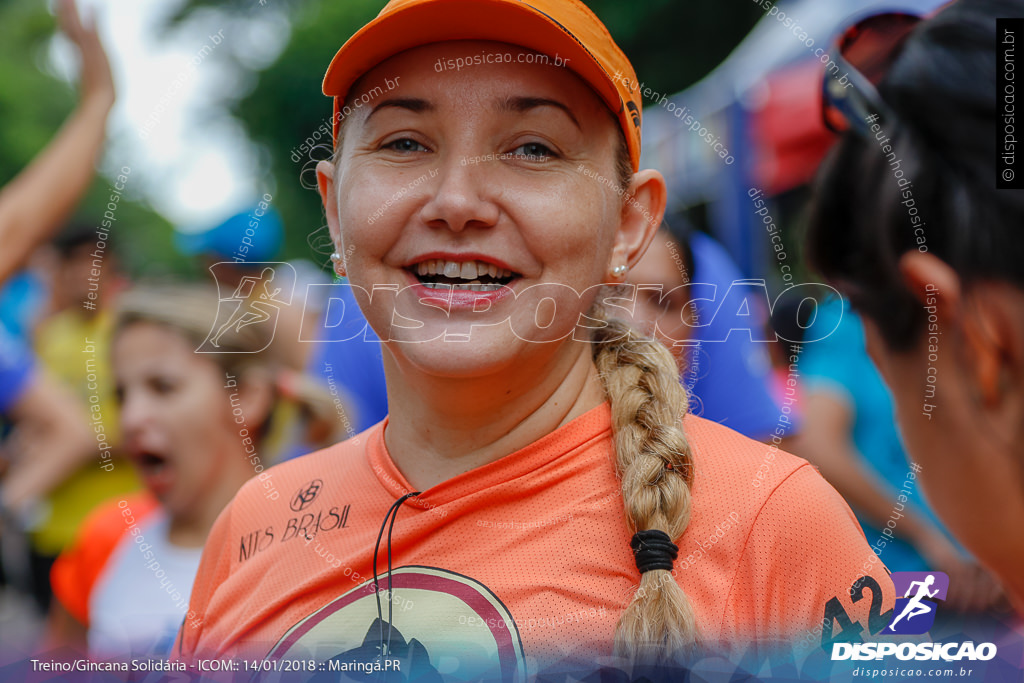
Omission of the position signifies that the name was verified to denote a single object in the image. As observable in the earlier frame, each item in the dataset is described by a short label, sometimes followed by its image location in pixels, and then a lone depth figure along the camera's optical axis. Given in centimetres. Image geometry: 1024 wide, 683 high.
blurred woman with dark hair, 107
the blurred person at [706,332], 236
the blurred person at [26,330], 220
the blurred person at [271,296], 274
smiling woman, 120
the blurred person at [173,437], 258
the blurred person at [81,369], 373
